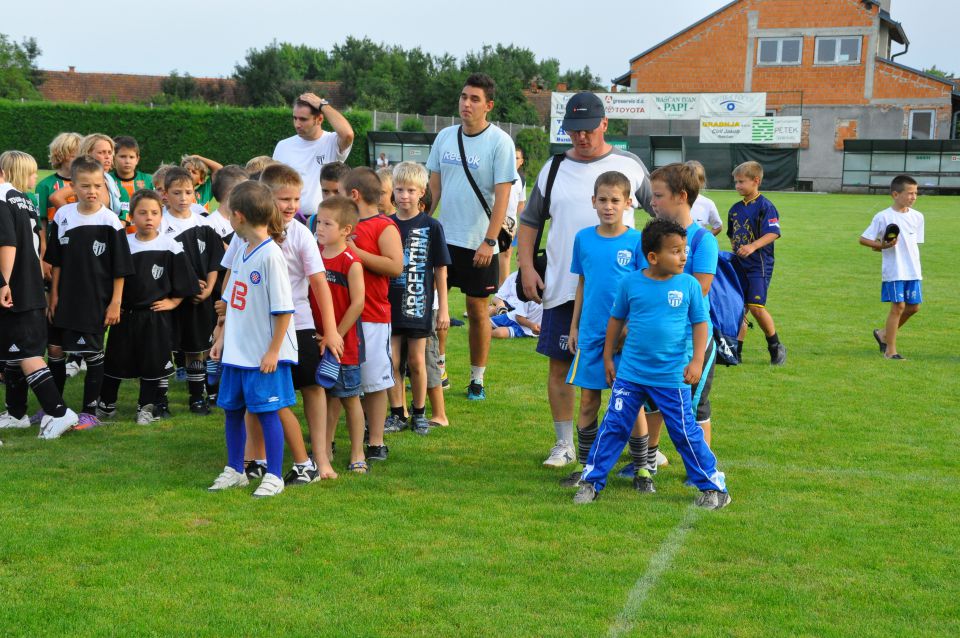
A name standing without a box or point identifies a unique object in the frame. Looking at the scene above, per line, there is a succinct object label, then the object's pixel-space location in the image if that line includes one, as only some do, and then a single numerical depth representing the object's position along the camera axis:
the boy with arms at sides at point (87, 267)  6.55
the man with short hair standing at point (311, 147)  7.58
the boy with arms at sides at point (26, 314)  6.17
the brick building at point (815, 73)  47.47
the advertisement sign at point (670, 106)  46.09
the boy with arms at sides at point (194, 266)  7.07
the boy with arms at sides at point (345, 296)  5.53
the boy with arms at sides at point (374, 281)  5.82
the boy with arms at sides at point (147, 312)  6.80
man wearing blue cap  5.65
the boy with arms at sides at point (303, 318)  5.32
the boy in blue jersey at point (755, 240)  9.34
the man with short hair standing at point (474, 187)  6.99
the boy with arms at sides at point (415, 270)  6.33
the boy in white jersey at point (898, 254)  9.67
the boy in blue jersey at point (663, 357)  4.94
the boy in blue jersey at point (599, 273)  5.23
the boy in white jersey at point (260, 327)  5.08
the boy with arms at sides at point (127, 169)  8.30
